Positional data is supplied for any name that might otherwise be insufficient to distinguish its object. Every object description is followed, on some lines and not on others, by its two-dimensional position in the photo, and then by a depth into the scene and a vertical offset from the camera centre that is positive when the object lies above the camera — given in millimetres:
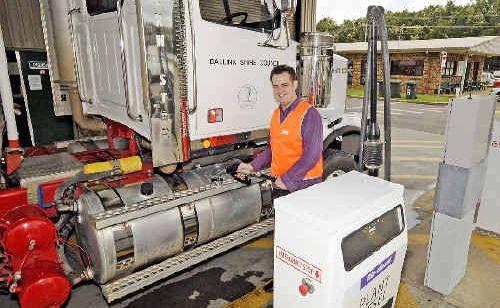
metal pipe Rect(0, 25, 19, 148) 2936 -253
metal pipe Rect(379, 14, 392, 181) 2980 -263
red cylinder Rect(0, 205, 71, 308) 2573 -1449
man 3086 -607
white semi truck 2961 -586
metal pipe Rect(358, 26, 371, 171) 3023 -272
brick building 24438 +779
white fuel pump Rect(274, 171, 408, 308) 2020 -1080
